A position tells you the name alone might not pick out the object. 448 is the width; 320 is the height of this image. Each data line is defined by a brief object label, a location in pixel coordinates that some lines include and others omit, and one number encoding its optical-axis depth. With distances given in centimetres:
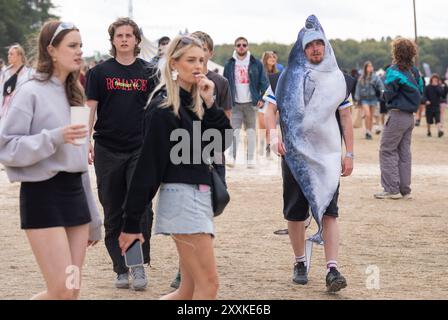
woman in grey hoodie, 504
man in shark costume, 747
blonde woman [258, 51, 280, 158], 1791
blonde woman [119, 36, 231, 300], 511
